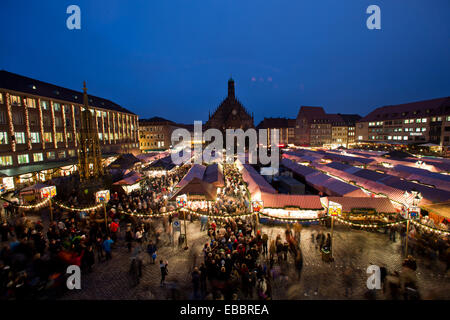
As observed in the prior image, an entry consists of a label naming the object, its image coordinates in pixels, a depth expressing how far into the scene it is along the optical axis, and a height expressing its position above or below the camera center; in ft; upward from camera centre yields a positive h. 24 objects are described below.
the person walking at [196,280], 24.14 -16.11
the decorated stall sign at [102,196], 38.86 -9.97
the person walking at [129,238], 35.14 -16.24
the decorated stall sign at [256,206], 39.55 -12.67
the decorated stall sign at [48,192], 43.52 -10.11
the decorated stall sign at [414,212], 31.22 -11.48
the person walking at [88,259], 29.40 -16.34
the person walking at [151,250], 31.61 -16.61
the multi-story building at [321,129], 261.03 +11.09
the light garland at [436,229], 31.35 -14.16
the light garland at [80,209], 45.39 -14.18
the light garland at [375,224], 35.40 -15.48
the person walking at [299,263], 28.94 -17.35
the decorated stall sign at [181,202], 39.30 -11.51
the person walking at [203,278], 25.60 -17.30
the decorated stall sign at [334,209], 32.50 -11.28
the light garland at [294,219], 39.92 -15.80
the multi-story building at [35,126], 79.77 +8.28
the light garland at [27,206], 47.16 -13.80
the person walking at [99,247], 33.11 -16.66
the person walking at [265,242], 33.88 -16.73
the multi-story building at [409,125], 165.50 +10.53
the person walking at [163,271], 26.43 -16.41
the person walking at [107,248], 32.48 -16.41
